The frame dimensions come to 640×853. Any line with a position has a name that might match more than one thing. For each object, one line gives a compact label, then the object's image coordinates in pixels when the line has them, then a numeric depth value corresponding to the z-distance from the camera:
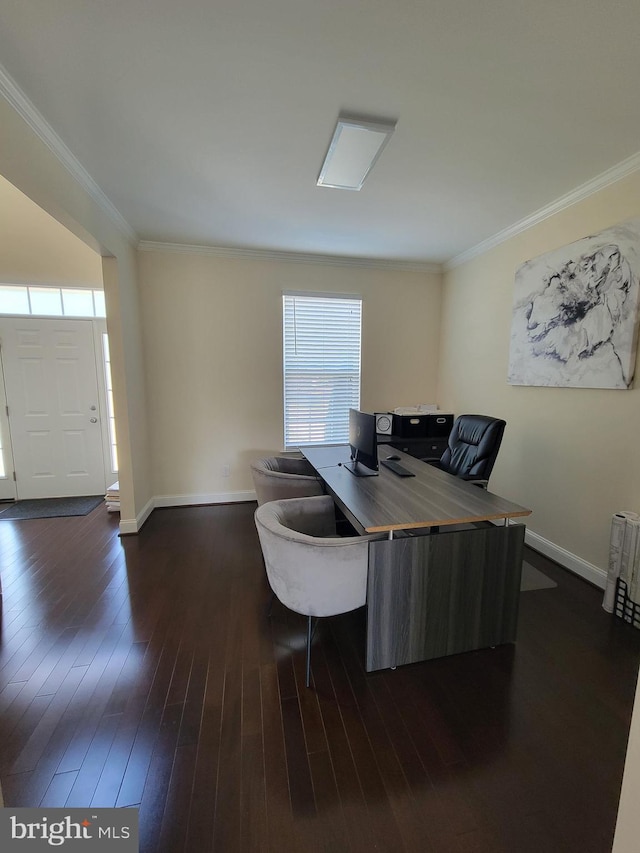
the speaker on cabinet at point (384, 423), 3.89
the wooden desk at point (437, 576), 1.61
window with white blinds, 4.02
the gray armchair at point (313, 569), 1.53
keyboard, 2.40
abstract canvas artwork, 2.19
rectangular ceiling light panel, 1.86
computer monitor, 2.27
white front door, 3.87
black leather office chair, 2.58
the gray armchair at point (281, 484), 2.52
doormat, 3.64
